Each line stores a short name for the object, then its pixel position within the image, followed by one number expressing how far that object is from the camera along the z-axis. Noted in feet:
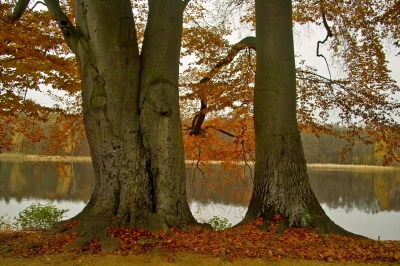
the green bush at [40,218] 33.09
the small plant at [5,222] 34.83
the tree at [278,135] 16.75
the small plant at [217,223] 34.40
